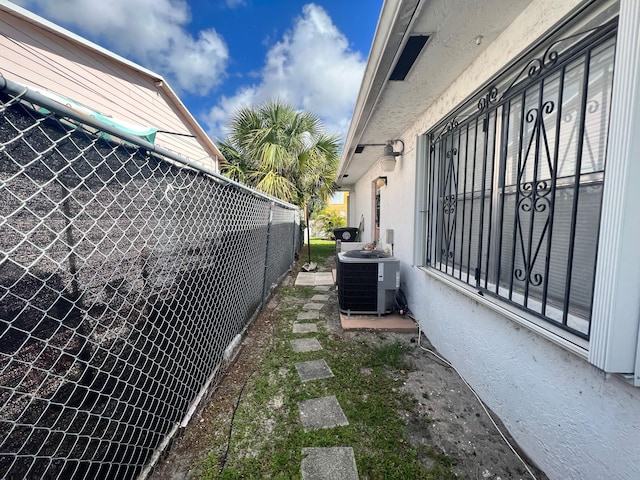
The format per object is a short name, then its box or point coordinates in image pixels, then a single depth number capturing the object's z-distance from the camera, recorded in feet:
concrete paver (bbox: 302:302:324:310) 13.41
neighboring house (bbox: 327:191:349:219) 66.46
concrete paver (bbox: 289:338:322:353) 9.22
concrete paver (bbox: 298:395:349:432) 5.90
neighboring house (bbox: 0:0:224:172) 11.68
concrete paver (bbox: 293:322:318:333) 10.69
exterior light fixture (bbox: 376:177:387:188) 16.98
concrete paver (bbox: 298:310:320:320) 12.08
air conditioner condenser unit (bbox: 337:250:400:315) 11.56
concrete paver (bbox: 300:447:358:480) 4.73
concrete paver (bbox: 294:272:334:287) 18.31
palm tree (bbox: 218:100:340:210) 23.32
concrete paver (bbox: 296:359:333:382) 7.61
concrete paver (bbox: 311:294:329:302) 14.69
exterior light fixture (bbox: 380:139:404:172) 13.00
